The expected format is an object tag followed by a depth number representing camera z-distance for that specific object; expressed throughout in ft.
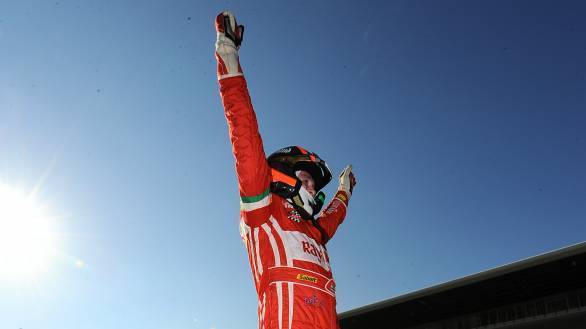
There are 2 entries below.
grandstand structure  53.52
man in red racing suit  7.81
